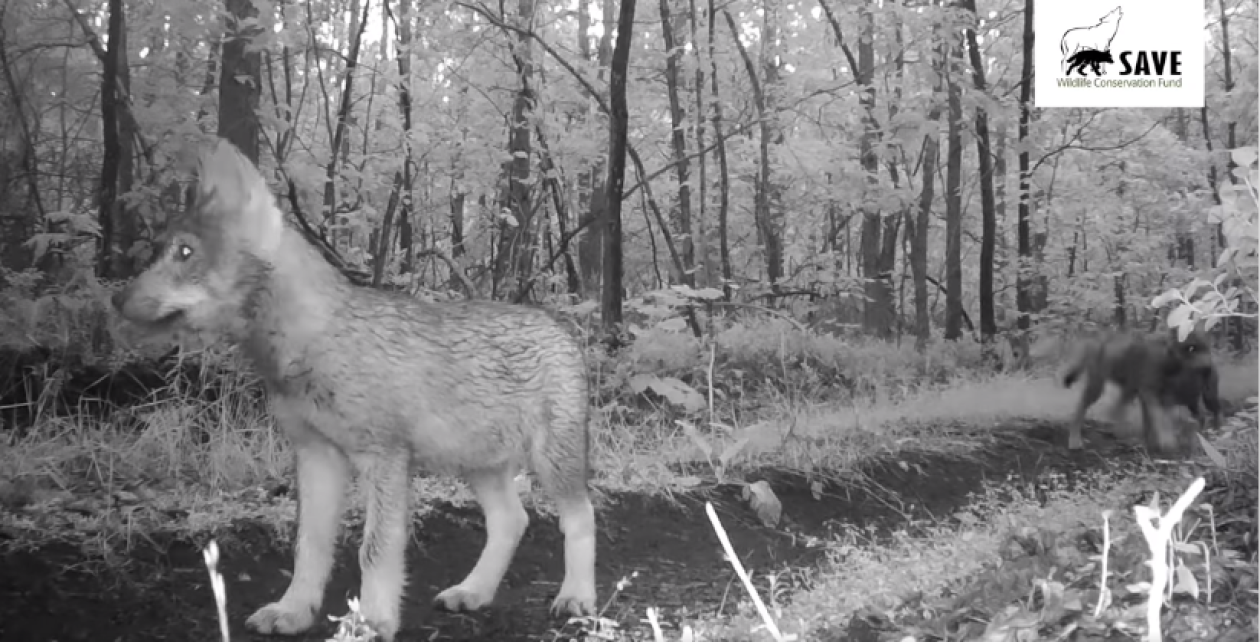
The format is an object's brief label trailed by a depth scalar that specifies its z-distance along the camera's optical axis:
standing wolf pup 1.78
